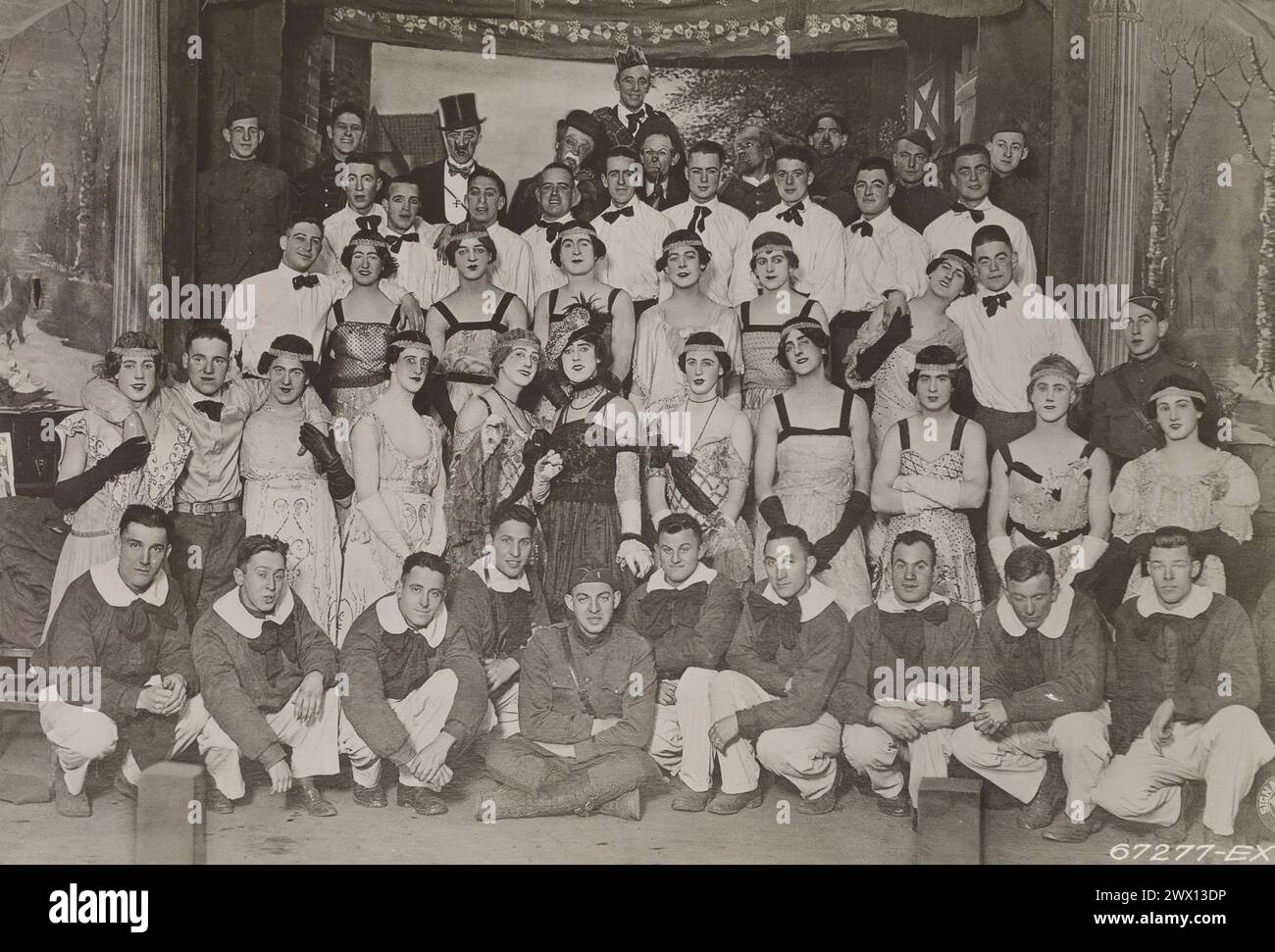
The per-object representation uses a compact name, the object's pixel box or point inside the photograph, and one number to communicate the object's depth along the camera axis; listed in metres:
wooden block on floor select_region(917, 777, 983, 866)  8.23
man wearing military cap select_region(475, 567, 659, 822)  8.44
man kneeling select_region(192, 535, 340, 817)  8.46
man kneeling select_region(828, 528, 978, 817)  8.53
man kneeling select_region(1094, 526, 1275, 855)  8.48
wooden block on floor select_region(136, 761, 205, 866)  8.23
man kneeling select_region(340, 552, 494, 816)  8.47
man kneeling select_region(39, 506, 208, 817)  8.50
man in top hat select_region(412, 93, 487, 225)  9.16
